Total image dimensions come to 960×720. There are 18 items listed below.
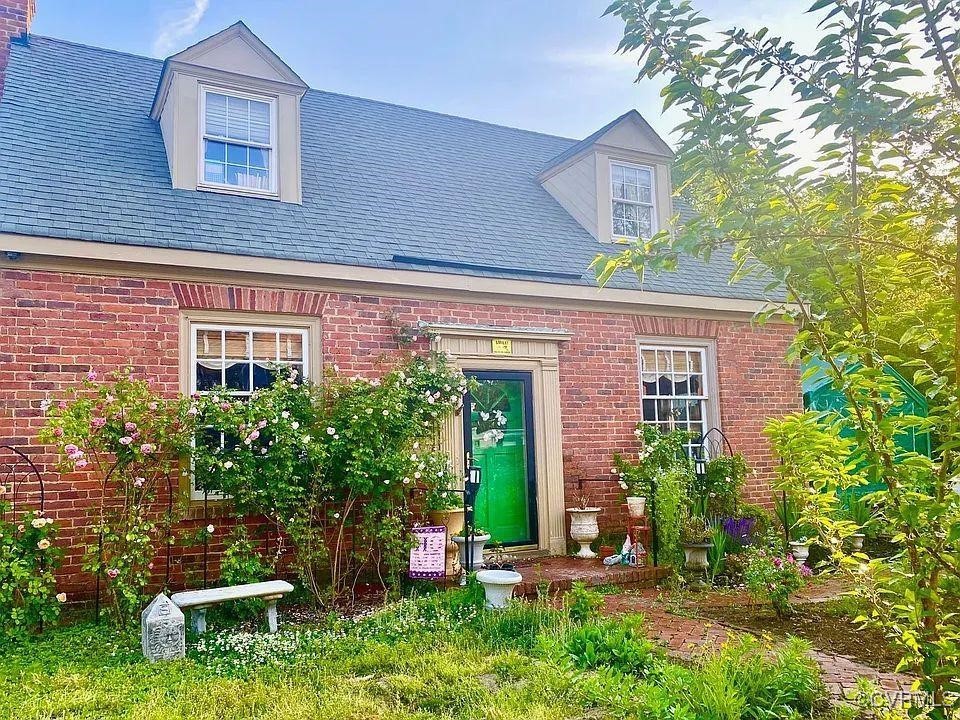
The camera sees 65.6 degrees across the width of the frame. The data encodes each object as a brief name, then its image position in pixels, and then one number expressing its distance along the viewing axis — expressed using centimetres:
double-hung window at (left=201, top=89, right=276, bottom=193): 855
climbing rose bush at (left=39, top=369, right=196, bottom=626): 597
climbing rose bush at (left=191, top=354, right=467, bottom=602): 667
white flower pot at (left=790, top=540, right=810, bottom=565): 851
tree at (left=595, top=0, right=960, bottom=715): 254
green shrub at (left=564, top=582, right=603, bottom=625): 580
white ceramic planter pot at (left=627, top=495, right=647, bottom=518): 909
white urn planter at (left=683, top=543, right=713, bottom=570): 841
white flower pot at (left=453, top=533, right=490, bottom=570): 798
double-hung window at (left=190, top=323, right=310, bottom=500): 757
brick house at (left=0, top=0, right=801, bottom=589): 714
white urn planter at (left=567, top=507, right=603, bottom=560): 900
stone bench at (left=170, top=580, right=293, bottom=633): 595
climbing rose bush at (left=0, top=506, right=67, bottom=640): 566
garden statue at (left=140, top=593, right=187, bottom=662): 532
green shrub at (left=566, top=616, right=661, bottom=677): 467
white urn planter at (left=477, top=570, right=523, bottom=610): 623
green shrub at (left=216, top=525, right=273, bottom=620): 640
